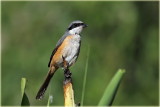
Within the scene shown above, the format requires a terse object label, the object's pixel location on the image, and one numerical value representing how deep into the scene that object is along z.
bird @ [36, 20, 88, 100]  8.29
